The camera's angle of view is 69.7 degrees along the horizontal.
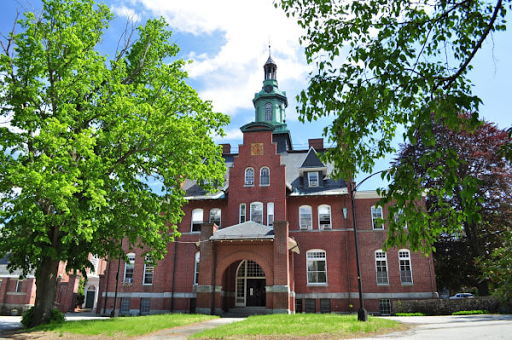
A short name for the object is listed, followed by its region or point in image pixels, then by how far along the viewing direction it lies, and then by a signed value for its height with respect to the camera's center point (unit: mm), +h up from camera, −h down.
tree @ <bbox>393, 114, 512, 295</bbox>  28250 +5760
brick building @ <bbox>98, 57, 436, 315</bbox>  25375 +1920
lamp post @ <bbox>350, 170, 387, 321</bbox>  16094 -1513
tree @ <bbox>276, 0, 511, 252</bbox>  5183 +3188
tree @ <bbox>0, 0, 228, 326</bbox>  13836 +5860
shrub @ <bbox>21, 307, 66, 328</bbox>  16297 -1709
